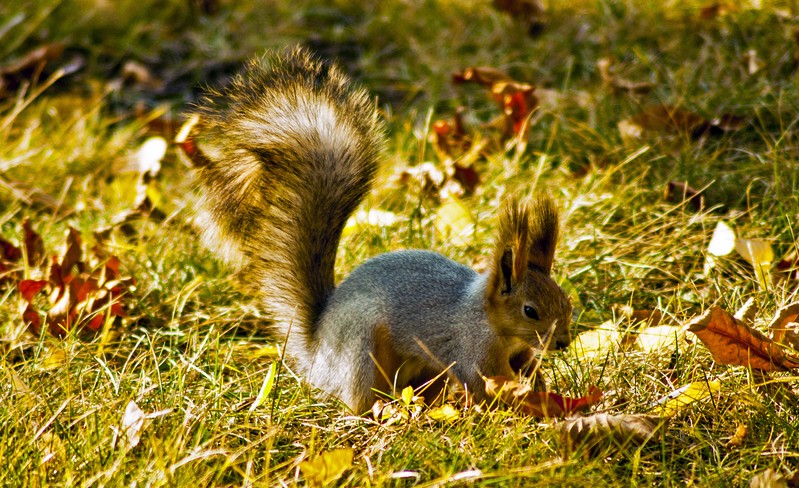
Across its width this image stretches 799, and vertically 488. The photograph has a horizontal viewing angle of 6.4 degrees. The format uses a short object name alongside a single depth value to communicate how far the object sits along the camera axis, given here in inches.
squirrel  179.5
